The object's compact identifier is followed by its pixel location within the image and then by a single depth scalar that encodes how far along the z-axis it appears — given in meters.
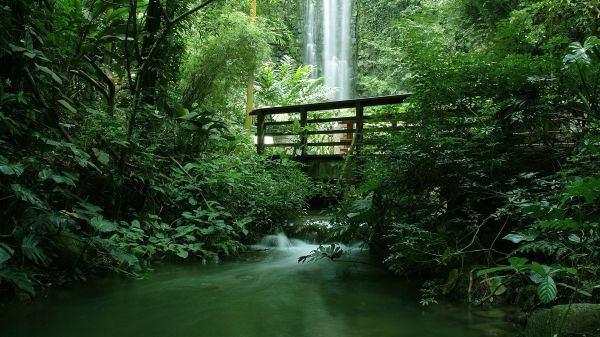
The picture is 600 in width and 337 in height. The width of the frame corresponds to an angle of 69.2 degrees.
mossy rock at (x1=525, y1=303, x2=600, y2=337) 2.21
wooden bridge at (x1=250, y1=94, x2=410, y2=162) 7.75
